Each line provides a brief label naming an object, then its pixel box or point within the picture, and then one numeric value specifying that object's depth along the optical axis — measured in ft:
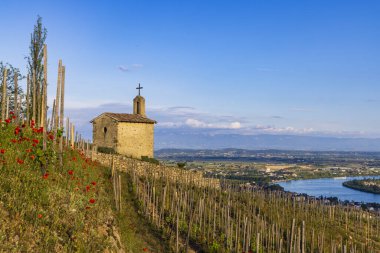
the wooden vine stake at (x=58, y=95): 58.34
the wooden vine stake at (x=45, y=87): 56.77
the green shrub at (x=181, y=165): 147.10
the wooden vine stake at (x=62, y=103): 58.85
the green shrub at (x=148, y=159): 145.18
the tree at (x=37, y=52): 106.93
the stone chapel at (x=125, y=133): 144.97
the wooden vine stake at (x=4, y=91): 66.04
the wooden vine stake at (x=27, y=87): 78.14
